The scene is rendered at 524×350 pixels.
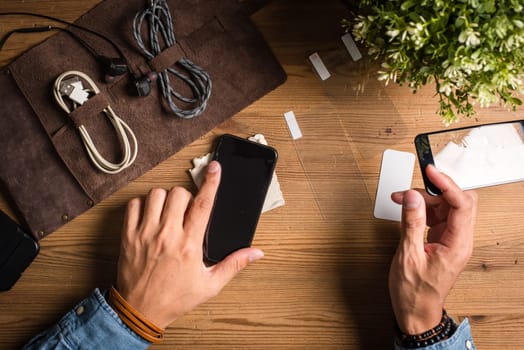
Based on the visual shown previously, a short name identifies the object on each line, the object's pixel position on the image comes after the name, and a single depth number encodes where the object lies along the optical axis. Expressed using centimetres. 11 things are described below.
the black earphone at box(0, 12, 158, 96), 81
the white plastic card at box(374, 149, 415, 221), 86
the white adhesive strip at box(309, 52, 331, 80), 88
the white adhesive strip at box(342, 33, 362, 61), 88
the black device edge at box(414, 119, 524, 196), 84
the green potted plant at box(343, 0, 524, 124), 58
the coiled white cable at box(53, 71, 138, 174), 80
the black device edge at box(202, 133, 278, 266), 83
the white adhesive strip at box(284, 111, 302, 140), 87
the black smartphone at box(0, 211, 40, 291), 79
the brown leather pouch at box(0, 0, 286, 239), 82
